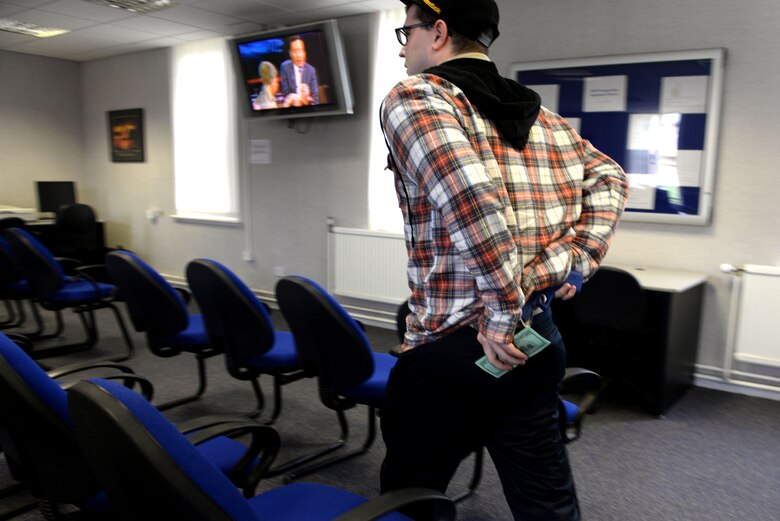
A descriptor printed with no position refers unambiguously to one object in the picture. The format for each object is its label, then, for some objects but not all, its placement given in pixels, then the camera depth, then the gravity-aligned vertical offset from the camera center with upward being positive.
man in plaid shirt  0.96 -0.15
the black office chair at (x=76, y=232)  5.54 -0.65
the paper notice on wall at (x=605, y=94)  3.39 +0.48
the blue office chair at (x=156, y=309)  2.52 -0.63
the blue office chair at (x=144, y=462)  0.74 -0.39
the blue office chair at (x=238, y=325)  2.21 -0.61
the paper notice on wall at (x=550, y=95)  3.62 +0.49
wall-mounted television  4.29 +0.75
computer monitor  6.07 -0.32
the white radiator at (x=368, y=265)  4.39 -0.74
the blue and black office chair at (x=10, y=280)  3.82 -0.78
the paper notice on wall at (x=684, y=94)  3.17 +0.45
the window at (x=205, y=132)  5.48 +0.34
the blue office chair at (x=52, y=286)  3.47 -0.77
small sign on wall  5.21 +0.15
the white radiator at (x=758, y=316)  2.98 -0.72
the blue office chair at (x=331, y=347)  1.82 -0.58
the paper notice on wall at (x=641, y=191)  3.36 -0.09
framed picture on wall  6.25 +0.34
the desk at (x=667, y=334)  2.86 -0.84
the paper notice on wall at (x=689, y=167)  3.22 +0.05
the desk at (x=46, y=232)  5.56 -0.65
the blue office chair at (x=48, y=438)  1.13 -0.59
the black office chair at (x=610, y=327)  2.80 -0.78
